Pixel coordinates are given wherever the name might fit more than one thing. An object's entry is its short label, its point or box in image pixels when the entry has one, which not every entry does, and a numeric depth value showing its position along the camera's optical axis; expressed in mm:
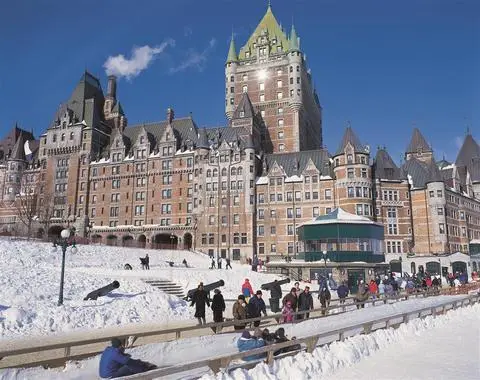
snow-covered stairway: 28503
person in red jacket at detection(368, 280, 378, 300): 25828
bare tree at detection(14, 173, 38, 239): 74362
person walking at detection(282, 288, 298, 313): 16625
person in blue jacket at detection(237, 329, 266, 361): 10164
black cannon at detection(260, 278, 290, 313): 21250
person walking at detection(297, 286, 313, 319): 17719
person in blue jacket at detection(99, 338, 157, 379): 8055
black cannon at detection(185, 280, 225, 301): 23266
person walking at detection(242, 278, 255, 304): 22047
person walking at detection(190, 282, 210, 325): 16969
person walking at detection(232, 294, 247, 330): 14771
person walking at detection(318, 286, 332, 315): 20995
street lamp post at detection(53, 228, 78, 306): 20047
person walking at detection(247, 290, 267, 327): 15523
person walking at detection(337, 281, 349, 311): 23828
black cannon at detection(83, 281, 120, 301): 21641
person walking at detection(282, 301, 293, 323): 15281
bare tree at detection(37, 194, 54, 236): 74569
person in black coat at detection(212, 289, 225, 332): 15906
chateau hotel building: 63531
